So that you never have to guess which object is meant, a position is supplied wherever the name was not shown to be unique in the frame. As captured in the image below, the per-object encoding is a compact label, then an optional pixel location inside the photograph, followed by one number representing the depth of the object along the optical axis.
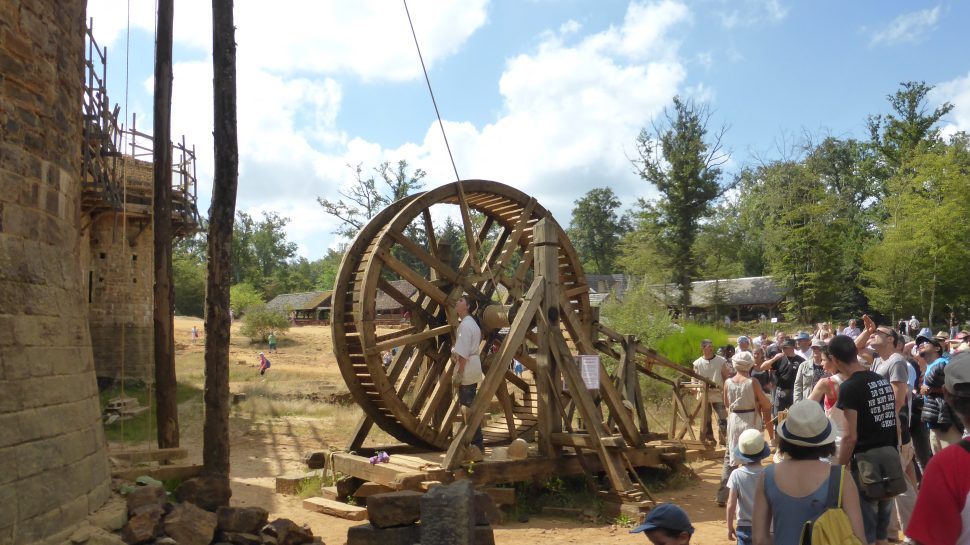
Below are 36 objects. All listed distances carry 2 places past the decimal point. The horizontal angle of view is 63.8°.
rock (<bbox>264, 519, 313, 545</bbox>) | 5.75
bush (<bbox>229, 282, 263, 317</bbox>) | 43.90
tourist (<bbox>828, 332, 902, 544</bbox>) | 4.48
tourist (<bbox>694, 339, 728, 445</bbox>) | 10.86
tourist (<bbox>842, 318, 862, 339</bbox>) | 13.01
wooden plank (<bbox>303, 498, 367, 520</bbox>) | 7.32
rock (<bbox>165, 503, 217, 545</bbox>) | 5.39
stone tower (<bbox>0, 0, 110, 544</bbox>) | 4.67
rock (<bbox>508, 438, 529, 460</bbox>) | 7.87
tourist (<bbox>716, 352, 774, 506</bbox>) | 7.31
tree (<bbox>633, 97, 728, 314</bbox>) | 36.50
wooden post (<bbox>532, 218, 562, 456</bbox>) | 8.09
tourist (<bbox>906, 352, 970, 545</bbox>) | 2.44
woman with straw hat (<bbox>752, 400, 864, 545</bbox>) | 2.86
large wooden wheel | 8.43
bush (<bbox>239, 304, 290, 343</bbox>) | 37.25
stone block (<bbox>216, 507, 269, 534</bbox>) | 5.69
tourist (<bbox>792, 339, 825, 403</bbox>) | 8.26
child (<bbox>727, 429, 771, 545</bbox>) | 4.76
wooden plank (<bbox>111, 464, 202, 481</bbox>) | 6.24
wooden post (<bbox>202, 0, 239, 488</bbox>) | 6.91
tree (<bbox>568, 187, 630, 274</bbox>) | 61.16
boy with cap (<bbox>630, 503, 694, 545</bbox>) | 2.76
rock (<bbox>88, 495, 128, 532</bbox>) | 5.18
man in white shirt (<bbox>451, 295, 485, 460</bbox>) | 7.98
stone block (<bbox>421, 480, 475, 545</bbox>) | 4.80
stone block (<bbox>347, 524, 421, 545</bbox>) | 5.54
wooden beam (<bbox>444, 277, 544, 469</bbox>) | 7.28
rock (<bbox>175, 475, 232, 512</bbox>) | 6.10
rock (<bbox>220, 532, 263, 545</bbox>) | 5.60
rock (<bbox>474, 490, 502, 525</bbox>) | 5.56
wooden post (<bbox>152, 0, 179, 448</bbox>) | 9.23
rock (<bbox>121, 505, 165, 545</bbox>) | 5.21
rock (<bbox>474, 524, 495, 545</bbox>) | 5.41
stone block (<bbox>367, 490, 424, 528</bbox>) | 5.57
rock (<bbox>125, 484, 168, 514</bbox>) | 5.52
